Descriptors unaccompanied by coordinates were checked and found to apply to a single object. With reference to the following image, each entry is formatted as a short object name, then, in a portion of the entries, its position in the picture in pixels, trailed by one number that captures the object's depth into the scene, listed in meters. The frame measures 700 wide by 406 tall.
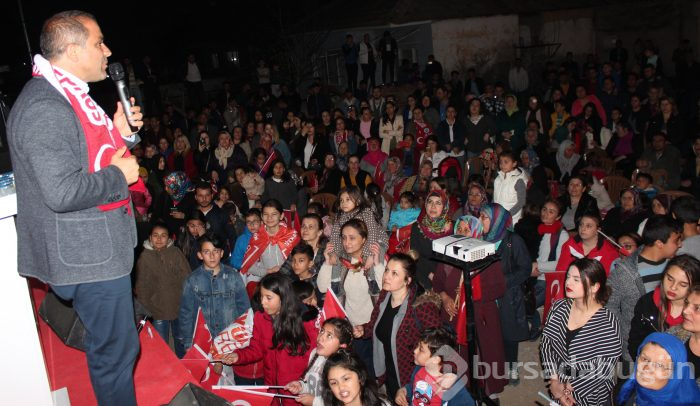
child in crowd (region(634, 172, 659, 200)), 6.89
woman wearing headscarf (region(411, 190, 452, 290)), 5.36
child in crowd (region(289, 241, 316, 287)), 5.15
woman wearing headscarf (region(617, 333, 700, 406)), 3.21
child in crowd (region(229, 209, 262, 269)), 6.16
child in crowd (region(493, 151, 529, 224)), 6.92
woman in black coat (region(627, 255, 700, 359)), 3.78
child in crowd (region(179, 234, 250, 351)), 5.02
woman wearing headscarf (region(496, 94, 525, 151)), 10.41
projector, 3.49
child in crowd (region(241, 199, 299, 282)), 5.80
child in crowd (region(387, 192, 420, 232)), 6.57
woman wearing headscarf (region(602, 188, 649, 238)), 6.28
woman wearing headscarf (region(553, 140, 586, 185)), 9.15
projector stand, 3.49
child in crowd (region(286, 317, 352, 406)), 3.69
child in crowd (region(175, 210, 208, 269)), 6.32
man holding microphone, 2.10
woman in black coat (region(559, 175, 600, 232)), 6.82
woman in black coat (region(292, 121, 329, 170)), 10.36
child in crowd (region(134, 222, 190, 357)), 5.54
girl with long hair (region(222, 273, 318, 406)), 4.03
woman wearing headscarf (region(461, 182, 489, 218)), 5.99
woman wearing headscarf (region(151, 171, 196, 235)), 7.35
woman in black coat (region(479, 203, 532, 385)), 4.87
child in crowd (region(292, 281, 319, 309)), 4.49
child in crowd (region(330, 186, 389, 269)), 5.10
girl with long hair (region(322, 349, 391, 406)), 3.32
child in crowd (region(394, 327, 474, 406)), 3.57
